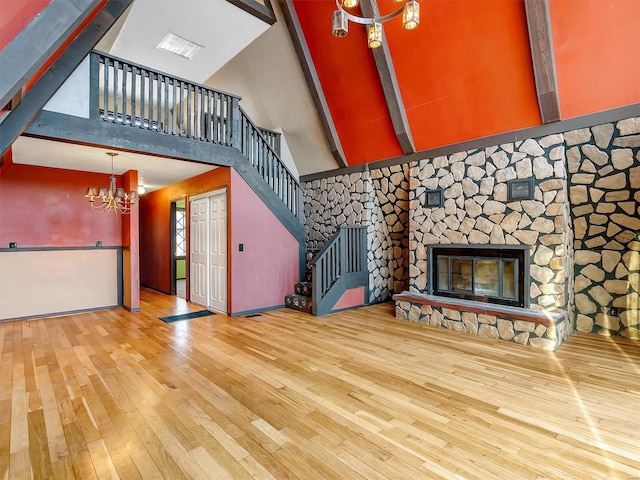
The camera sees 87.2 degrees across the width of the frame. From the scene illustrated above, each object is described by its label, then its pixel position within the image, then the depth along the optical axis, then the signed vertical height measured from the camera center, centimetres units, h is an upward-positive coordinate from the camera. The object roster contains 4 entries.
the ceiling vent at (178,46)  528 +363
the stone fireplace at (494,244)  401 +8
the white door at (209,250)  575 +30
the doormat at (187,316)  527 -79
